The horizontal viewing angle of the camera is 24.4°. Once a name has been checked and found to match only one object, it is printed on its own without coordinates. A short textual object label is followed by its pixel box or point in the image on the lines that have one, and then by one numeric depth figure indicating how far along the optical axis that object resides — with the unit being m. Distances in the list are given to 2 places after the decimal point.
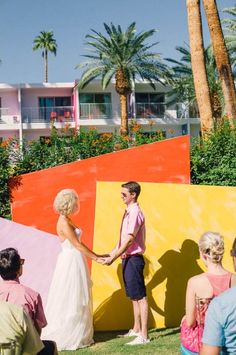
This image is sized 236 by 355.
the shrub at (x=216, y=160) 8.83
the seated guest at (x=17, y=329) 3.22
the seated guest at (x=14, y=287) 3.68
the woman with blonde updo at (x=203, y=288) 3.73
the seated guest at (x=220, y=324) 2.58
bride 5.86
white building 40.12
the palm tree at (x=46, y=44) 63.19
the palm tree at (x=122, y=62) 34.69
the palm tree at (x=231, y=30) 32.23
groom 5.90
